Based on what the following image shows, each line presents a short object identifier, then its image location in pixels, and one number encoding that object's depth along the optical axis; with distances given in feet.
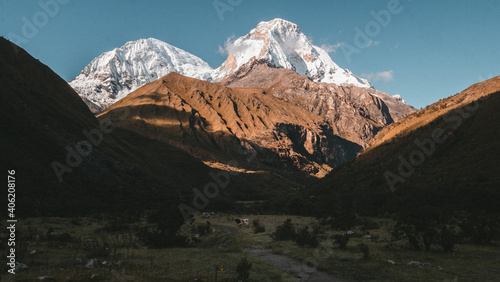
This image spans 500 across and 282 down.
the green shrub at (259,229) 120.57
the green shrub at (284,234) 95.96
